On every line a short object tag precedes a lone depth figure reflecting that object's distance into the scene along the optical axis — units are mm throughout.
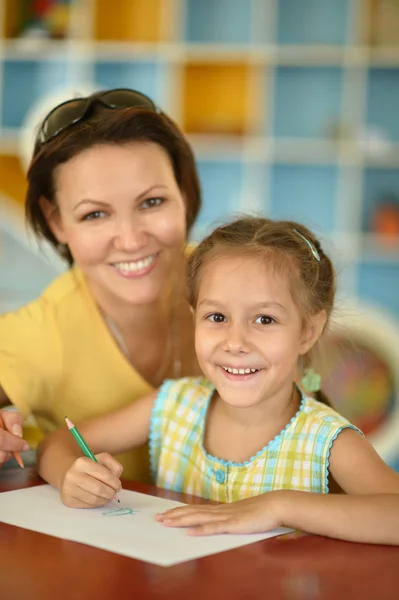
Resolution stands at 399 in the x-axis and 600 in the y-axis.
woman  1514
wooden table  959
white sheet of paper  1064
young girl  1255
